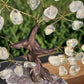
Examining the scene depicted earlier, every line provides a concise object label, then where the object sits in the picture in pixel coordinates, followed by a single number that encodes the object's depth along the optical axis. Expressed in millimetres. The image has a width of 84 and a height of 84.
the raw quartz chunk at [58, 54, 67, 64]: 359
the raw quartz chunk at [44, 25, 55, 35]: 336
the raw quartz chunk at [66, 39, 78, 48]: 343
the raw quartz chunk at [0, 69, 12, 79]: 354
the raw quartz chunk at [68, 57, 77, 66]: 354
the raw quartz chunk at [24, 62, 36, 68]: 337
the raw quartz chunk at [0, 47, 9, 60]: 334
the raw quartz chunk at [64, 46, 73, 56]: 341
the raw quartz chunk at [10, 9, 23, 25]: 312
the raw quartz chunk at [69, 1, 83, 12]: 322
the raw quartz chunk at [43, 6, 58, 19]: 322
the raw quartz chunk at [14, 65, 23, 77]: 356
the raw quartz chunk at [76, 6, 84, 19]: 329
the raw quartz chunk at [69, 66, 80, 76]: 369
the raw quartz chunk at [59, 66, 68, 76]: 365
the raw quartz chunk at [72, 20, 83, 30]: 329
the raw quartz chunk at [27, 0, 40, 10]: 315
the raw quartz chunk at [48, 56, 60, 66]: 345
